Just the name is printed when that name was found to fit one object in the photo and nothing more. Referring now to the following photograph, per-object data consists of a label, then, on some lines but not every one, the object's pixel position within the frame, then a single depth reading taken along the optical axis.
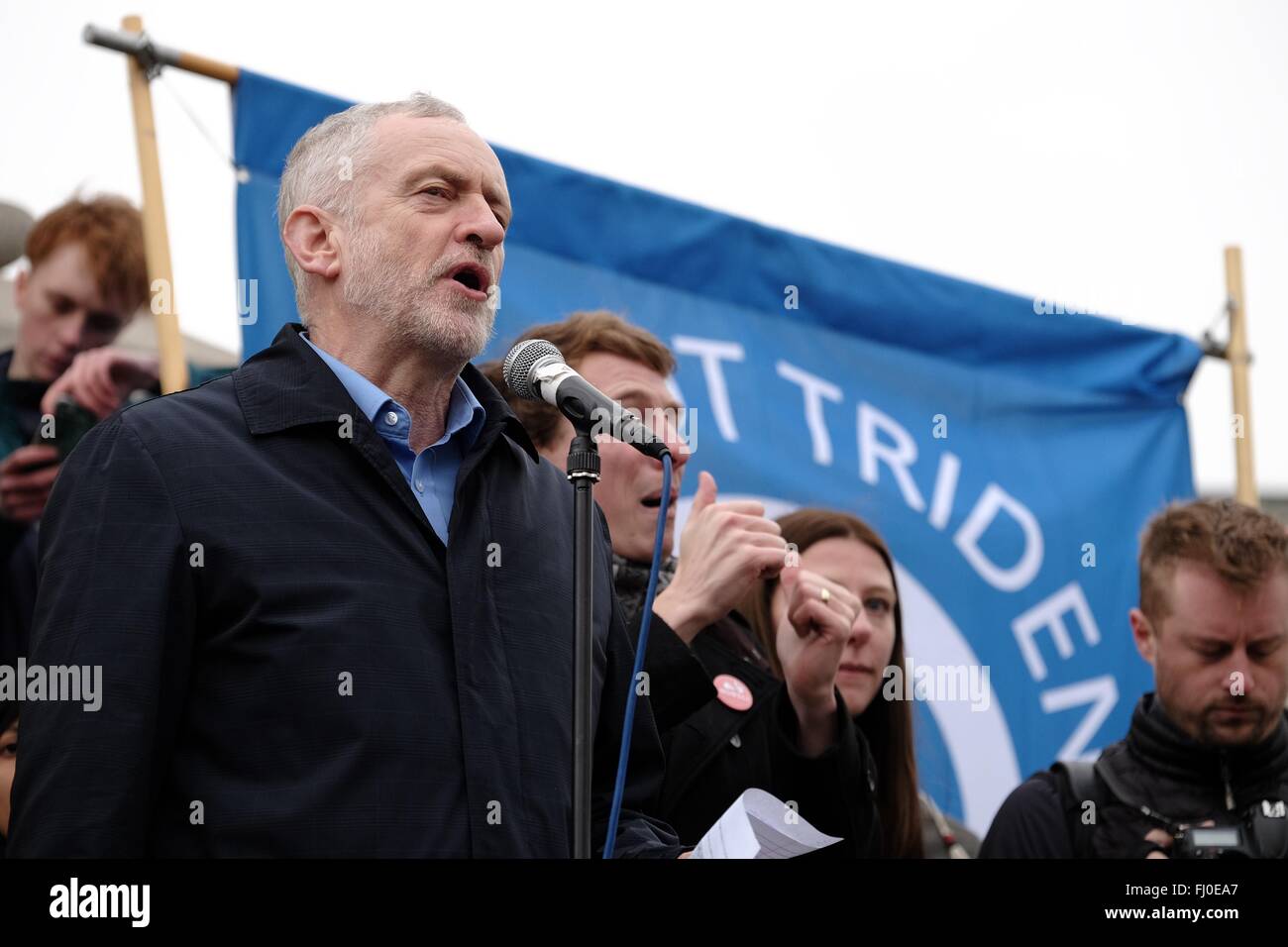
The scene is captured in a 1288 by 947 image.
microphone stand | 2.33
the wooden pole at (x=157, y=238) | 4.64
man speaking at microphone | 2.41
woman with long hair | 4.35
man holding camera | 4.07
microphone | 2.56
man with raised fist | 3.64
